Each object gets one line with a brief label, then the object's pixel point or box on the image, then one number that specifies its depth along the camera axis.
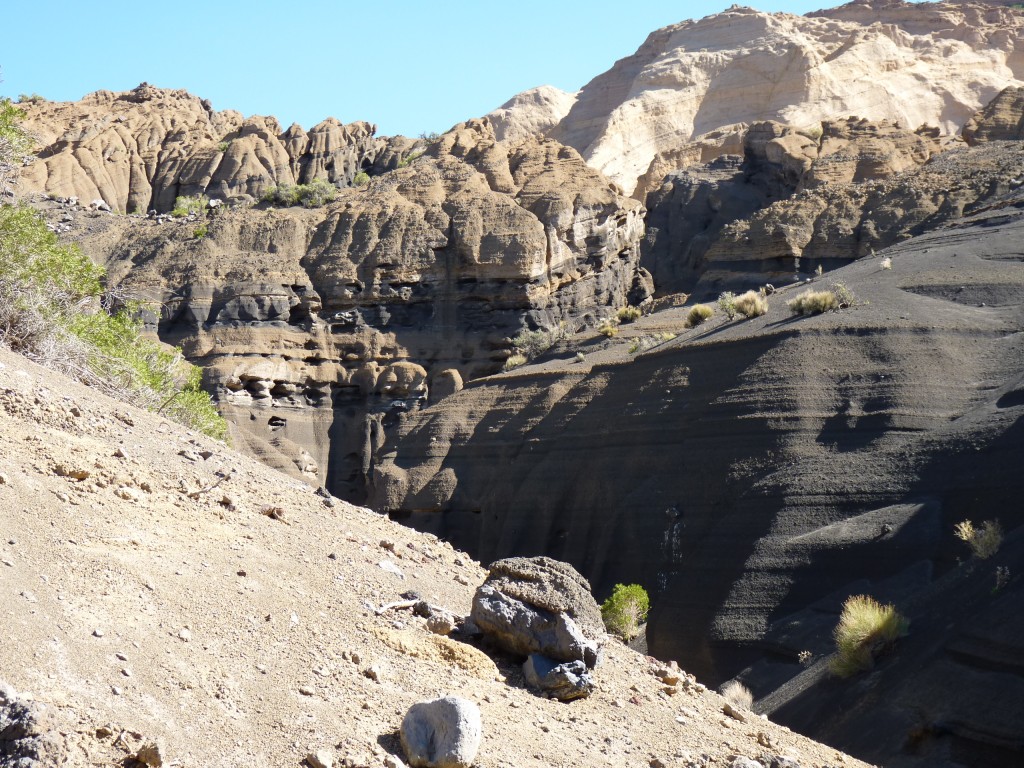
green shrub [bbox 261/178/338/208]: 65.75
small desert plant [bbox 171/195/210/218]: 69.69
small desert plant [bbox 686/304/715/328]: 37.59
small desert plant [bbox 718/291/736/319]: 32.66
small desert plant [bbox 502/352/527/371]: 46.78
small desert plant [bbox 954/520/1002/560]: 17.55
